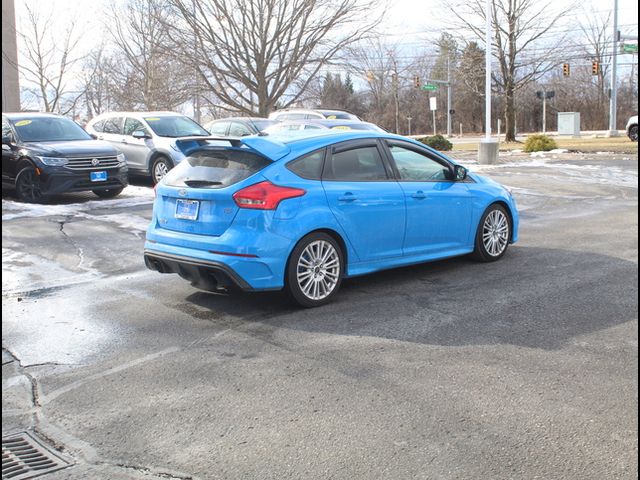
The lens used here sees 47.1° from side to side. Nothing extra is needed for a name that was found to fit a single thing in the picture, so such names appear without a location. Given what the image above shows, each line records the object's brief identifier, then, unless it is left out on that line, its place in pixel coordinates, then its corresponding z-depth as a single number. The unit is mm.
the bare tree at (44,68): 38844
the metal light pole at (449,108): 62041
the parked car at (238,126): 19188
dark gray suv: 13539
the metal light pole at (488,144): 24531
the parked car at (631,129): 33891
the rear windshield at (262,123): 19691
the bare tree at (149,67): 34250
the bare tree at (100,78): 45206
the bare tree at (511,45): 40250
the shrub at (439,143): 30453
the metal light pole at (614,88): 42609
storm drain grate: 3736
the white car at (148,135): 16297
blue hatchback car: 6352
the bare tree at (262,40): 32062
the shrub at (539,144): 29703
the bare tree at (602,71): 65838
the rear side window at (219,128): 19906
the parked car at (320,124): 18792
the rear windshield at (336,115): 22867
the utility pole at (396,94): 69825
